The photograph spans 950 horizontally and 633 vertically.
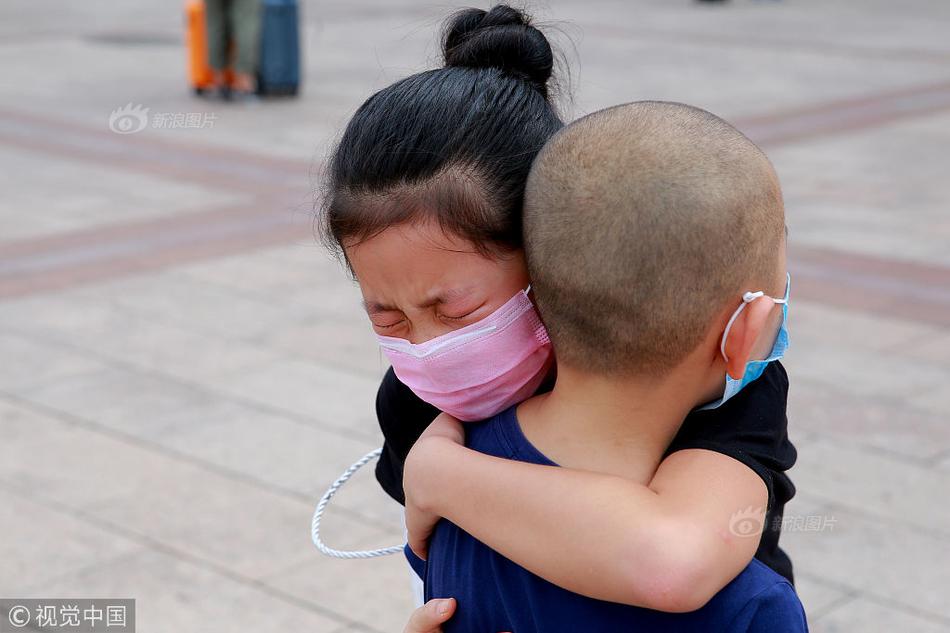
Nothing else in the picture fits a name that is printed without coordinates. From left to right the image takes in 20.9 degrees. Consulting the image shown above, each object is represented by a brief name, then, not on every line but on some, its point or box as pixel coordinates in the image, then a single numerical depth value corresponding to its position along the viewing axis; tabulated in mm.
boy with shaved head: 1735
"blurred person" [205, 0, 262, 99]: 11258
